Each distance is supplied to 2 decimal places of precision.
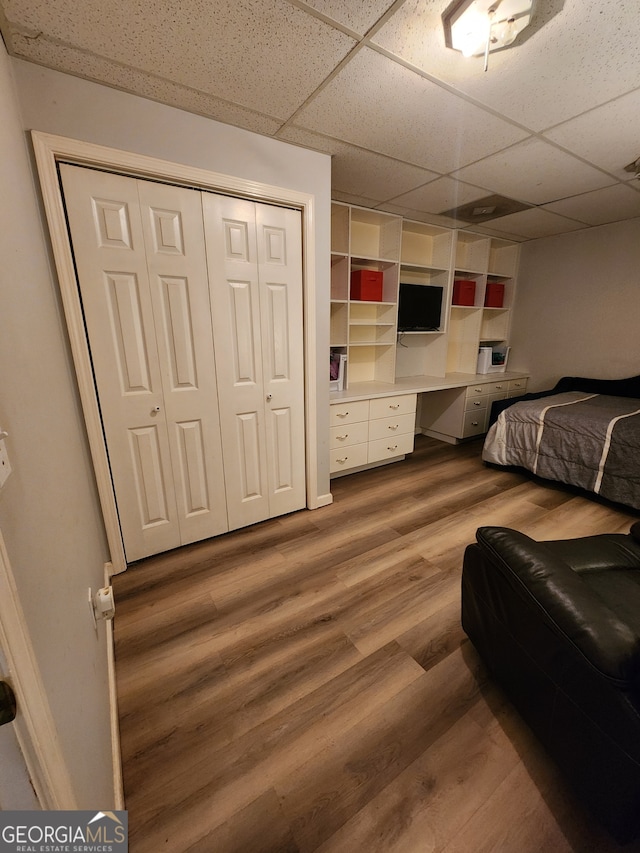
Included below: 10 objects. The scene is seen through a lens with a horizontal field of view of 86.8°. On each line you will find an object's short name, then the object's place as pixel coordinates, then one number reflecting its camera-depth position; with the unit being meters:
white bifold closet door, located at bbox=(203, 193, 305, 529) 1.93
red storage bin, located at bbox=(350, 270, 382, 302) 3.03
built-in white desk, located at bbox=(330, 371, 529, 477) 2.90
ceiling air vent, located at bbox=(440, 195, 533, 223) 2.86
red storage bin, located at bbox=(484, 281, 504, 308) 4.25
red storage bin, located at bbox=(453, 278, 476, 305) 3.87
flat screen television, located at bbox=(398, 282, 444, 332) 3.44
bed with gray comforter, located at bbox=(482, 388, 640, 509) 2.50
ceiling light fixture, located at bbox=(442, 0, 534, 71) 1.12
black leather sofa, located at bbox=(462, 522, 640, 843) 0.81
